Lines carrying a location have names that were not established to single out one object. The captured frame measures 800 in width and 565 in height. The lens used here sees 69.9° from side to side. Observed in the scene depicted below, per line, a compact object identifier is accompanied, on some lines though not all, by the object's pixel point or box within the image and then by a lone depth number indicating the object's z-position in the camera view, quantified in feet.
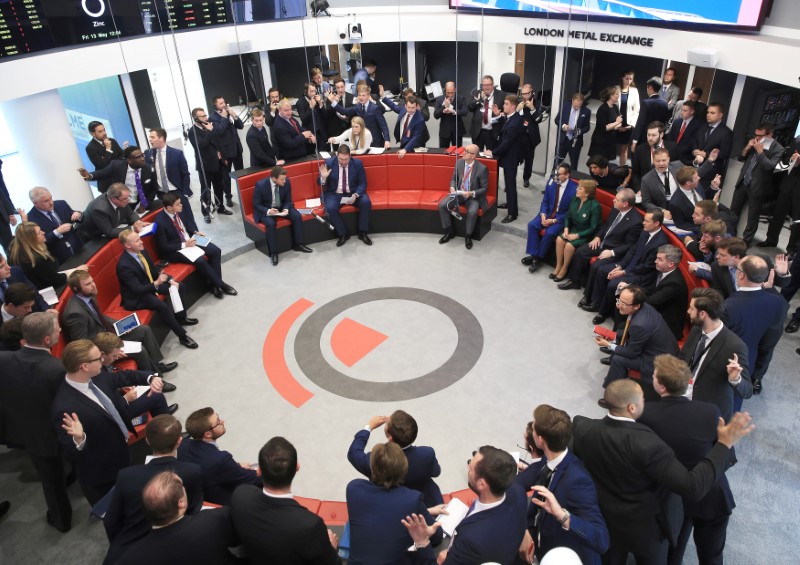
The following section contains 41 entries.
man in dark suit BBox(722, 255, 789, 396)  14.49
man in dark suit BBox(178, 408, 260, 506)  11.54
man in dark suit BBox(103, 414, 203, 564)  10.09
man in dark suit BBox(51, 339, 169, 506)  12.25
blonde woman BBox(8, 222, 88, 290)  17.57
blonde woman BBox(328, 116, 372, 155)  28.45
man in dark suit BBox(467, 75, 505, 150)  30.14
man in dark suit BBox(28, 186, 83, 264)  19.85
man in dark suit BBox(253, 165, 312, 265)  25.73
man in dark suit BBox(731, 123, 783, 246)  22.61
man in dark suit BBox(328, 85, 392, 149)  30.63
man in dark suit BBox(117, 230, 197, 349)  19.51
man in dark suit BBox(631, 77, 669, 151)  27.81
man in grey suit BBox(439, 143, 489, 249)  25.82
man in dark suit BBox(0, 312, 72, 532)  13.12
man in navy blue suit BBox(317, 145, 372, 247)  26.96
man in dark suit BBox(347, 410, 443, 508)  10.84
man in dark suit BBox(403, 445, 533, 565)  8.80
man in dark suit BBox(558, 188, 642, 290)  20.94
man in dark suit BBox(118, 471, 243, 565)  8.68
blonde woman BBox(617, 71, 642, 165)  29.37
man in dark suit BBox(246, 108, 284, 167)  27.32
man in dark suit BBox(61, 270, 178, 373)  16.67
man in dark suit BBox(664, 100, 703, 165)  25.13
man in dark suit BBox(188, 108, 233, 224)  27.53
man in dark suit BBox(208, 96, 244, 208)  28.50
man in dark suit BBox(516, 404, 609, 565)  9.55
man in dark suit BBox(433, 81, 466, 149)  32.30
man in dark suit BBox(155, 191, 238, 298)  22.20
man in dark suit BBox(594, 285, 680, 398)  15.80
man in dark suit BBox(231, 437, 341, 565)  8.94
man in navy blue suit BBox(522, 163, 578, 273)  23.79
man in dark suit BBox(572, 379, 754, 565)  9.96
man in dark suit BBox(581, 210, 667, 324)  19.30
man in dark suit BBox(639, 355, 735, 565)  10.94
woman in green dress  22.48
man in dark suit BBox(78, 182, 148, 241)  21.07
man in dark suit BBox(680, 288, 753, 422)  13.10
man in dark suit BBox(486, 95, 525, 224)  26.94
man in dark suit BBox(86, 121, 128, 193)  25.11
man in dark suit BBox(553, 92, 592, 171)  28.96
